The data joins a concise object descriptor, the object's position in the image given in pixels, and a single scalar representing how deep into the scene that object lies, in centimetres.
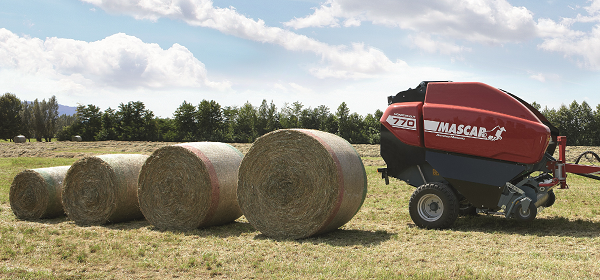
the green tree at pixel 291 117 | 6050
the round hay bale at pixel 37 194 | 991
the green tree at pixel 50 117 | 7519
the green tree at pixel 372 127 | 4533
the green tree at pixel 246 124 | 5413
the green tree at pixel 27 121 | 7162
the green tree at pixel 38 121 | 7369
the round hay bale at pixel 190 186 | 800
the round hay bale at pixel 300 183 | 702
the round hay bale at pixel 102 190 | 902
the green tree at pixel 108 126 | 5828
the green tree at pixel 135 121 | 5701
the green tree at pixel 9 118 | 6747
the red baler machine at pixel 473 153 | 753
